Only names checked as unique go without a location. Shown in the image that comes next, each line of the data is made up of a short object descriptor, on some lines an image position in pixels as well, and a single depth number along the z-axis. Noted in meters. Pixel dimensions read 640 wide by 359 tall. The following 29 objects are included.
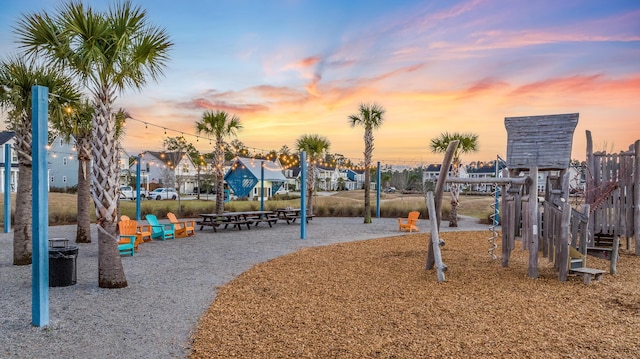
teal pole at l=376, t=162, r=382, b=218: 23.34
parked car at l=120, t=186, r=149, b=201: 39.72
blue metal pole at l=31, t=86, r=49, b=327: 5.19
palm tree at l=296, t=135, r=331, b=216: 22.34
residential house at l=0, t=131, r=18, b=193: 40.09
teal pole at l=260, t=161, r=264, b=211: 23.06
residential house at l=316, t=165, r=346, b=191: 76.12
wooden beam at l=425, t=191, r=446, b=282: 7.86
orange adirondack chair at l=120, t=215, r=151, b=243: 12.41
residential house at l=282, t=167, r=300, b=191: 59.27
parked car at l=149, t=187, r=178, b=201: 41.09
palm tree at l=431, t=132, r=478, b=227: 20.12
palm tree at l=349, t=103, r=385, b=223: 20.02
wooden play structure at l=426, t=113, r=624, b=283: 8.12
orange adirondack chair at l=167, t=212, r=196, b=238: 14.57
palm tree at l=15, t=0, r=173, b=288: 6.51
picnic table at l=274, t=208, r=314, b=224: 18.98
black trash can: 7.23
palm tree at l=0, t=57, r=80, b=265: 8.98
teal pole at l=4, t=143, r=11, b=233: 14.70
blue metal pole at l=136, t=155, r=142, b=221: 18.67
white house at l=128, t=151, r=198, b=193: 53.69
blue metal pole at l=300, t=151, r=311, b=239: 14.41
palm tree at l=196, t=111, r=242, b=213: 19.77
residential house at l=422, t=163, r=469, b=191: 79.97
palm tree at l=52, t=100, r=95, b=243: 12.44
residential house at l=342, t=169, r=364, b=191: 89.28
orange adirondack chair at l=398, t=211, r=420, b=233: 17.16
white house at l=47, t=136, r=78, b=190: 48.04
